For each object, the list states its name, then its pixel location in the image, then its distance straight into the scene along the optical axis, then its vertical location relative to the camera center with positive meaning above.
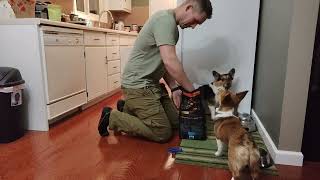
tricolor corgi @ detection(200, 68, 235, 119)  1.94 -0.28
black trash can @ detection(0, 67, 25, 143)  1.75 -0.39
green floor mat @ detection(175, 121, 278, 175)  1.49 -0.66
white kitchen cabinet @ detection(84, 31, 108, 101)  2.71 -0.18
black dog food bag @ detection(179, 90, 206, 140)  1.74 -0.47
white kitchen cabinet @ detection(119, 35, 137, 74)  3.81 +0.03
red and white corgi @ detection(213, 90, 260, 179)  1.17 -0.44
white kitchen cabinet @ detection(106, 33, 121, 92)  3.30 -0.17
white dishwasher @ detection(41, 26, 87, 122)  2.02 -0.19
